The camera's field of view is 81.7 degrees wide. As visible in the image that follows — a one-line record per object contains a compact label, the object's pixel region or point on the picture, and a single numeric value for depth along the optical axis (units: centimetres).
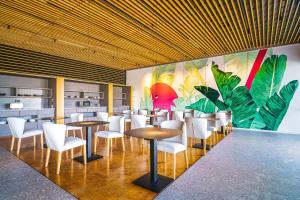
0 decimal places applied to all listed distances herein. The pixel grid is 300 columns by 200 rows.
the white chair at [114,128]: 428
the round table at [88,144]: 394
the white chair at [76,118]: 561
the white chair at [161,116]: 665
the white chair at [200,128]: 421
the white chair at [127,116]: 741
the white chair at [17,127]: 432
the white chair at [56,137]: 323
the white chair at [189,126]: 451
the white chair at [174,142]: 311
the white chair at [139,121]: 490
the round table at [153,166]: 265
